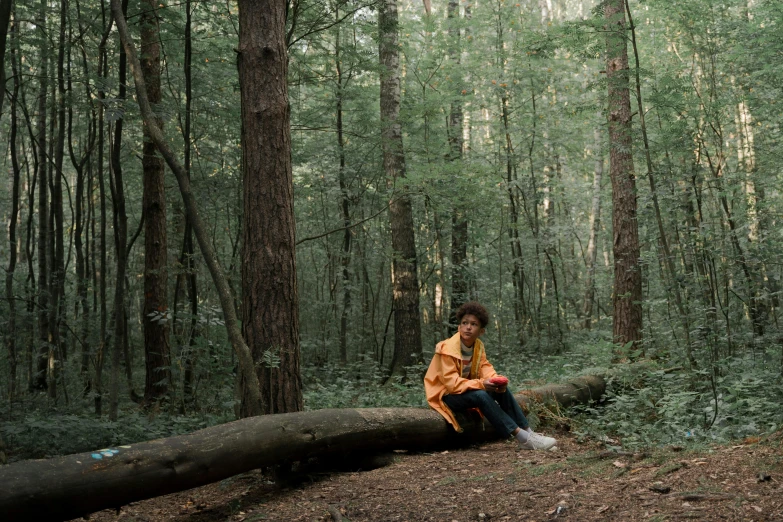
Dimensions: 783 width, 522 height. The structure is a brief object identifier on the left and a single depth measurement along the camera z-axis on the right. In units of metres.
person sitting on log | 6.28
